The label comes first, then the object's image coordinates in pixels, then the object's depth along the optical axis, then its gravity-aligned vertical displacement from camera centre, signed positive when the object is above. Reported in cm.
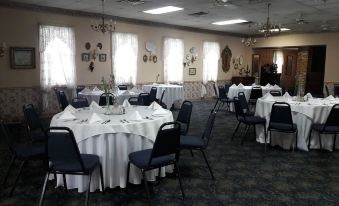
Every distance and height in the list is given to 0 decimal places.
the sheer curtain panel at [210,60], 1235 +50
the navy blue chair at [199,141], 363 -89
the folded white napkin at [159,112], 387 -55
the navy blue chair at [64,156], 271 -82
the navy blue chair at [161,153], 288 -84
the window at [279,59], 1482 +71
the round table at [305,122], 503 -85
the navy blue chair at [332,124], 473 -82
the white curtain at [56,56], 757 +36
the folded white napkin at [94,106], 448 -55
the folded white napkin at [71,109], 394 -54
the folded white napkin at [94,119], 336 -56
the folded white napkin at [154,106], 425 -52
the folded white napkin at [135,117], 351 -55
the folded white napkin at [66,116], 358 -56
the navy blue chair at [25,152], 320 -92
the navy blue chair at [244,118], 527 -84
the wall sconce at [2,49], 692 +47
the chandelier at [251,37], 1338 +168
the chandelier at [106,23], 827 +127
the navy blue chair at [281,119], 480 -77
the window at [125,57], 912 +44
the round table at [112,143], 325 -82
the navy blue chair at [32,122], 381 -70
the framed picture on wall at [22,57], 715 +29
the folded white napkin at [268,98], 560 -49
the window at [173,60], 1070 +43
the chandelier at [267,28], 702 +110
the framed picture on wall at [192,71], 1173 +3
